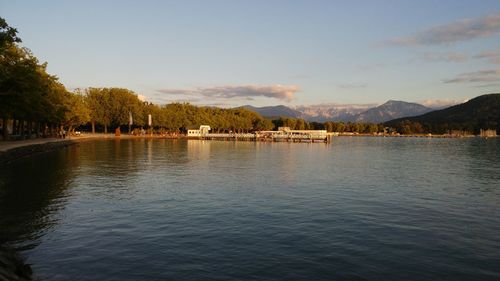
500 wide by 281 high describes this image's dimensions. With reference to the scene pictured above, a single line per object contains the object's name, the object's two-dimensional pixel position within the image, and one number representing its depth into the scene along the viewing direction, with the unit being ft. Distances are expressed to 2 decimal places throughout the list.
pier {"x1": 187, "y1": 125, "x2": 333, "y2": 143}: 539.29
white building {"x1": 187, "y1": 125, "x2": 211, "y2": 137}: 605.31
